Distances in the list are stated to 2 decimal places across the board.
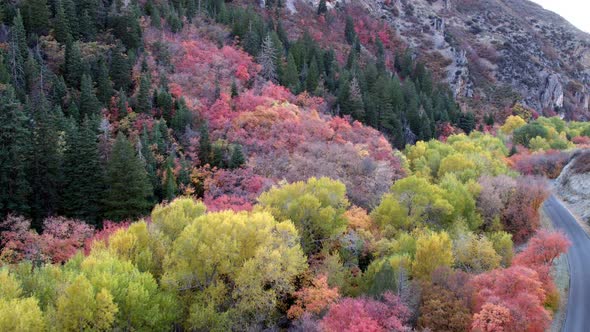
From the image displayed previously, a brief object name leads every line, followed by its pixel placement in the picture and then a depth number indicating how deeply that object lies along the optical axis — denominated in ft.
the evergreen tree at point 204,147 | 212.02
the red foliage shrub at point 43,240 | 138.92
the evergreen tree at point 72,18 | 260.21
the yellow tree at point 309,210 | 146.20
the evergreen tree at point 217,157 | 209.26
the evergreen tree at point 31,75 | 214.48
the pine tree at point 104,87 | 228.02
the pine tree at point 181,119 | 227.81
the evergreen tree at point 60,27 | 248.73
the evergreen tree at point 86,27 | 264.93
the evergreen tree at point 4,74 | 199.00
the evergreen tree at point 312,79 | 316.81
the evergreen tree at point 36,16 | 248.11
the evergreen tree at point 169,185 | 182.09
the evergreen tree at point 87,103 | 212.64
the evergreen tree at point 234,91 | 264.11
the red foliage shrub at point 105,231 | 145.48
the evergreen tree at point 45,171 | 169.48
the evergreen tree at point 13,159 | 160.04
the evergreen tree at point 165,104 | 235.20
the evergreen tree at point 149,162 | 190.19
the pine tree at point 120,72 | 244.63
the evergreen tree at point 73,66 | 233.14
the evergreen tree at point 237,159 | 203.92
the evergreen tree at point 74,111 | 205.07
